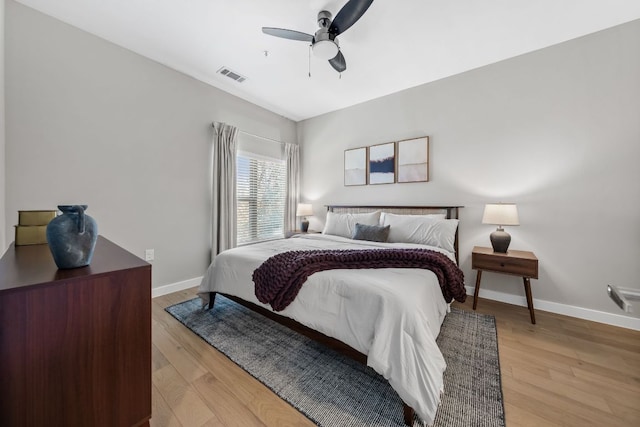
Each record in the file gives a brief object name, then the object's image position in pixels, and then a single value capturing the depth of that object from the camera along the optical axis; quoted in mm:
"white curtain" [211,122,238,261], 3295
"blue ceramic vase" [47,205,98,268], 875
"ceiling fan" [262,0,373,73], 1795
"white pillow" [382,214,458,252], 2713
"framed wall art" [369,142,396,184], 3545
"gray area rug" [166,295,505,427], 1319
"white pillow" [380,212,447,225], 2953
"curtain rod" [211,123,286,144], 3717
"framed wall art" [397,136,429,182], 3273
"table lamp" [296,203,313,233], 4195
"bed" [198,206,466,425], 1229
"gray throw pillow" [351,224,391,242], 2953
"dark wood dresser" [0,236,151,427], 705
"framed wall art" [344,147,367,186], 3841
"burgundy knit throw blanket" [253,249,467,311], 1727
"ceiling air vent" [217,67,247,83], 2965
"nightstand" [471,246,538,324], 2291
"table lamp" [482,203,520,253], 2439
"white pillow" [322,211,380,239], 3336
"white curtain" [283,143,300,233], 4402
